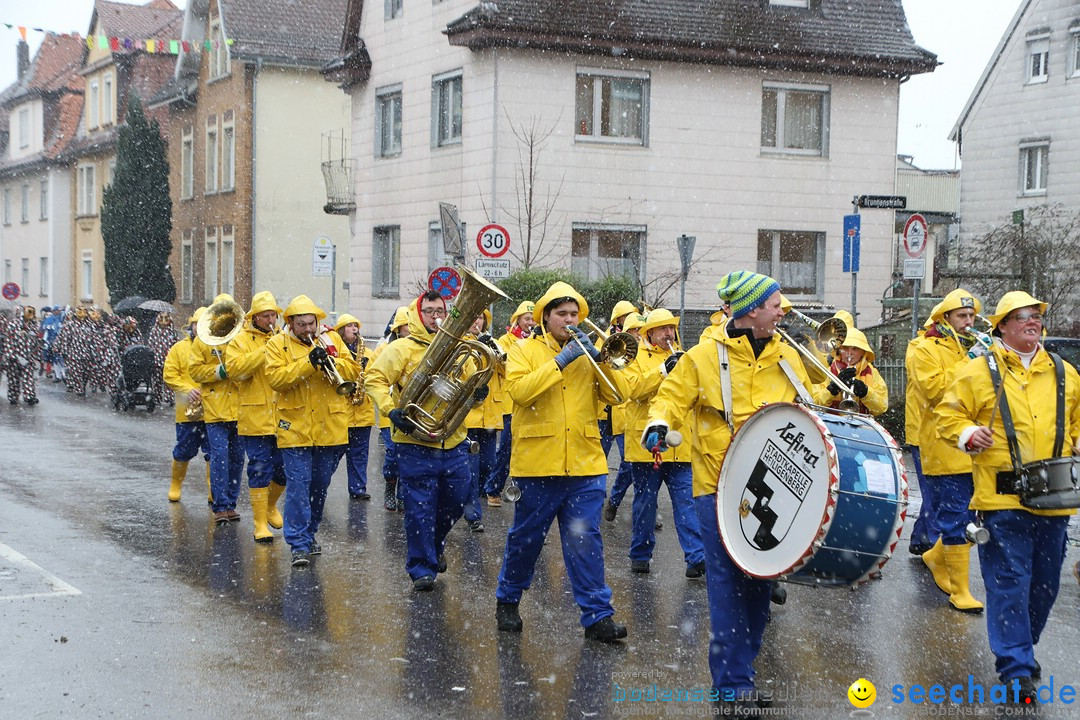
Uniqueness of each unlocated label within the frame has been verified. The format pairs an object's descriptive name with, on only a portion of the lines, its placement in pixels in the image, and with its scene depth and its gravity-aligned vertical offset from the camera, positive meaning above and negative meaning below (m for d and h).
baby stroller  22.27 -1.49
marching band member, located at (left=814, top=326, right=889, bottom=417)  7.88 -0.48
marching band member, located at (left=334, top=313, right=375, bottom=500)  11.84 -1.26
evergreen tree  40.56 +2.29
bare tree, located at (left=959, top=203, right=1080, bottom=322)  28.33 +0.95
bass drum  5.25 -0.81
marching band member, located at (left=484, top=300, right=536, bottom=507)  12.41 -1.61
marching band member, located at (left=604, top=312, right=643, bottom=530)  10.66 -1.47
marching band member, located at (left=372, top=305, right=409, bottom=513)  11.61 -1.66
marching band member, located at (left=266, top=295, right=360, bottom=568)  9.25 -0.89
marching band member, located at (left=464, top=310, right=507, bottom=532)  10.82 -1.35
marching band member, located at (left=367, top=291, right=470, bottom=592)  8.18 -1.07
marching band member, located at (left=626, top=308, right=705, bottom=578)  8.91 -1.37
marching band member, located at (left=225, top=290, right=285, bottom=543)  10.07 -0.96
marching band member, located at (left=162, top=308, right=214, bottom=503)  11.58 -1.08
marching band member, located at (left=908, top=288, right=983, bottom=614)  8.09 -0.94
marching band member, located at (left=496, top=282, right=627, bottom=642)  7.04 -0.87
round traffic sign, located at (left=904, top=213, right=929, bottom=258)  16.17 +0.85
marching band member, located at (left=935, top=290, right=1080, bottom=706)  6.15 -0.69
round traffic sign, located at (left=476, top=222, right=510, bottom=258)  17.86 +0.75
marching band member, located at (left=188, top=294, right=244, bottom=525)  11.05 -1.07
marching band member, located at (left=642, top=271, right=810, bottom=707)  5.80 -0.51
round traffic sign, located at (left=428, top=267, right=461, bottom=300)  14.39 +0.16
